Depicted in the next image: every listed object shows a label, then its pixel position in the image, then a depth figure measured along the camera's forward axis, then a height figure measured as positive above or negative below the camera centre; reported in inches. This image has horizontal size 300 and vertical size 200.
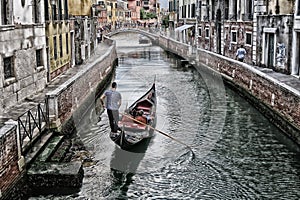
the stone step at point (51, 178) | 314.7 -93.7
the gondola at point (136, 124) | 381.4 -77.1
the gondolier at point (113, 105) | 394.6 -57.7
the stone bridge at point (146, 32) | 1755.7 +13.7
